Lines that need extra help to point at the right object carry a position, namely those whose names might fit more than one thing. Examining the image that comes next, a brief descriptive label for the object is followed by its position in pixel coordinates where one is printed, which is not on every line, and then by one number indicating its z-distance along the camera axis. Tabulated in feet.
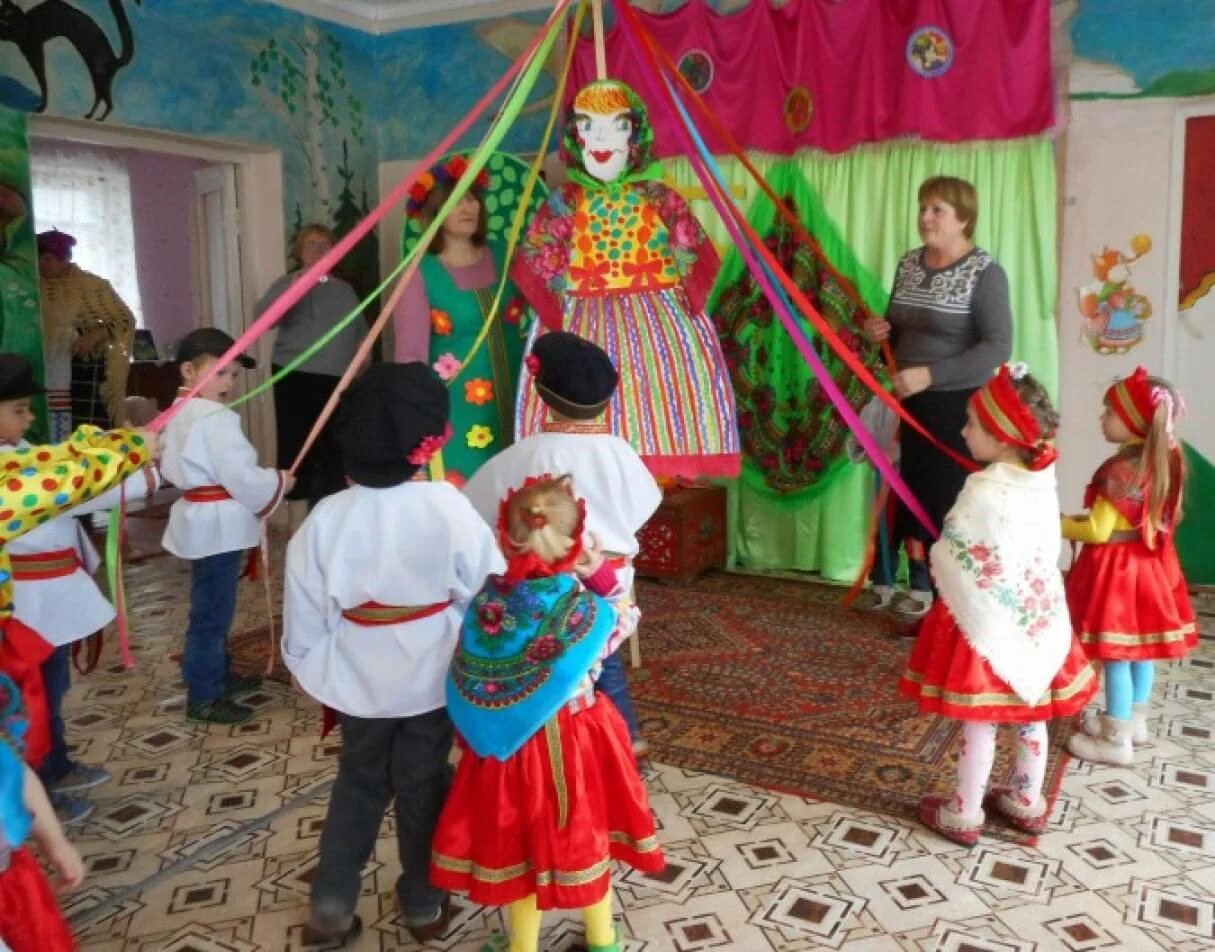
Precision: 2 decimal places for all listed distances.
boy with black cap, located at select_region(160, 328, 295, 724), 10.03
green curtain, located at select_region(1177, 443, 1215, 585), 14.33
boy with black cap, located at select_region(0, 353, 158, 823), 7.89
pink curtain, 13.38
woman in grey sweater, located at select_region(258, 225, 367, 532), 17.42
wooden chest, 15.16
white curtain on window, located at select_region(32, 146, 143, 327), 25.96
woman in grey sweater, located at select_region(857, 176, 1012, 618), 11.30
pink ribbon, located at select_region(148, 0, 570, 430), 7.83
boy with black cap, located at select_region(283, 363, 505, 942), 6.30
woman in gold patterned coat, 16.94
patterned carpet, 9.37
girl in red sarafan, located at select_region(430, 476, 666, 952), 5.90
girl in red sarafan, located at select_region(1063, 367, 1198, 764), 8.94
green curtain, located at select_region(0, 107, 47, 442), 14.80
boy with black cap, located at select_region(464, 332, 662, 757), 7.88
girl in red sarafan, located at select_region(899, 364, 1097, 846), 7.63
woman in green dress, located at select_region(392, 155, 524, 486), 11.91
